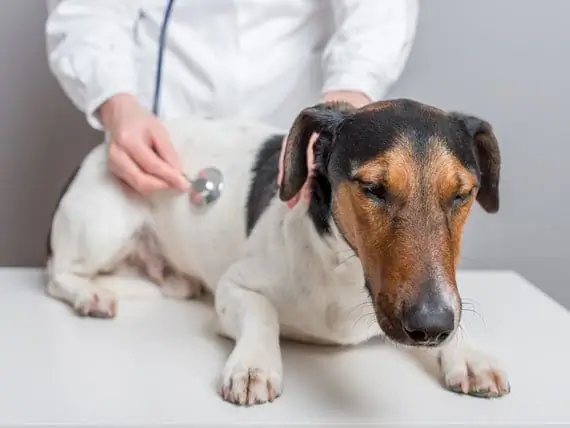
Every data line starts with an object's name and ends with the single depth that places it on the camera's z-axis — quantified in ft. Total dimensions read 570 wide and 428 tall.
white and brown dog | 2.87
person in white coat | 4.69
